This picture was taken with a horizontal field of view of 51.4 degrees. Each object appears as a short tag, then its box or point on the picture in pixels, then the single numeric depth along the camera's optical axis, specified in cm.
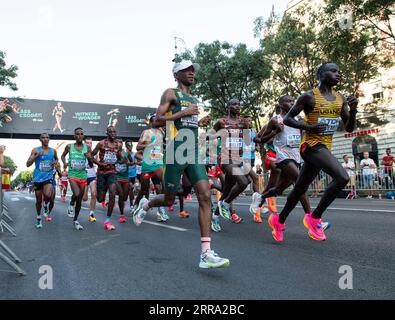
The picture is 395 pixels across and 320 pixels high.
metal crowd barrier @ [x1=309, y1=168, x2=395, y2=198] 1598
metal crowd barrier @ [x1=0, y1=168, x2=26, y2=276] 393
